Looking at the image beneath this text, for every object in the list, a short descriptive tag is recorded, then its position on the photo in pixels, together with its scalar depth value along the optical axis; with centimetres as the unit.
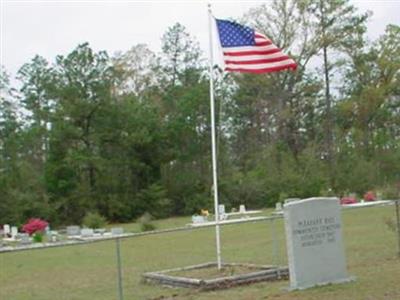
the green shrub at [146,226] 3547
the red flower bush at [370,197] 4574
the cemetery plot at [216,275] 1291
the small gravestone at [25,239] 3326
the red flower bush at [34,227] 3816
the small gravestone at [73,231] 3784
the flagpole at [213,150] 1407
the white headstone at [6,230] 3972
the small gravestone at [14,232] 3736
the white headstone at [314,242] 1184
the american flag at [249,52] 1402
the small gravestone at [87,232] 3556
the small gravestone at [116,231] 3390
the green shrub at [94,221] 4225
